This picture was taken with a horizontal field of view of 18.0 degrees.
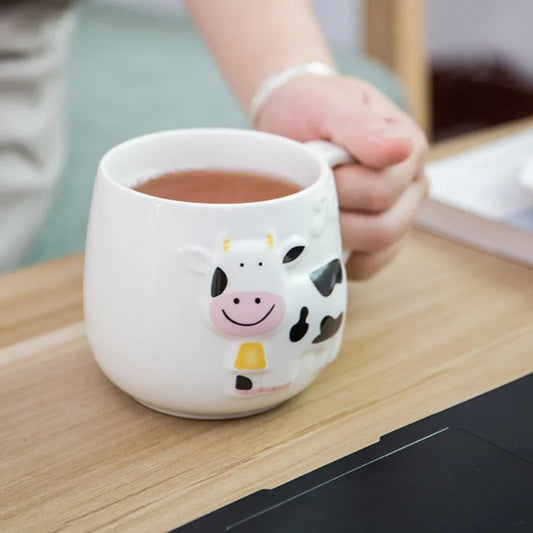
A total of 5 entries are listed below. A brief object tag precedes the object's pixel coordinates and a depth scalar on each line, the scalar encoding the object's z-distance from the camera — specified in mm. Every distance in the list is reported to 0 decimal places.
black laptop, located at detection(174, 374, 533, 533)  512
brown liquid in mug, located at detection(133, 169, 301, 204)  582
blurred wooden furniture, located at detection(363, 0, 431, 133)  1458
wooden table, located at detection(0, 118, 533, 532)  536
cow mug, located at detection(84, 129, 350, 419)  538
